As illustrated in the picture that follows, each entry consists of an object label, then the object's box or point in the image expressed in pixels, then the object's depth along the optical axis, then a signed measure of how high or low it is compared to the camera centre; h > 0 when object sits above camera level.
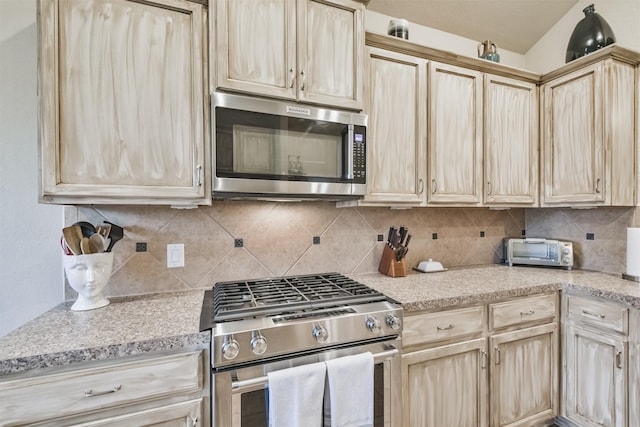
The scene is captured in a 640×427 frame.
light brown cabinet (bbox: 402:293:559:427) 1.48 -0.81
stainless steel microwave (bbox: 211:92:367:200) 1.43 +0.31
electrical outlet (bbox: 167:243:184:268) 1.67 -0.23
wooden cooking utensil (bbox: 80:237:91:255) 1.30 -0.14
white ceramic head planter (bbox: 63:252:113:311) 1.27 -0.26
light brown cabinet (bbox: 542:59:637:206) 1.92 +0.48
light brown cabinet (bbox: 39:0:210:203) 1.23 +0.48
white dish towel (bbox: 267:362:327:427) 1.14 -0.69
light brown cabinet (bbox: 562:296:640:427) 1.57 -0.84
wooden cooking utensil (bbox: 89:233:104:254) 1.34 -0.13
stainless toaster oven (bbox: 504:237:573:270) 2.17 -0.31
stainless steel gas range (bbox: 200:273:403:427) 1.12 -0.50
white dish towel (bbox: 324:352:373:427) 1.21 -0.72
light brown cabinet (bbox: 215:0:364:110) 1.45 +0.82
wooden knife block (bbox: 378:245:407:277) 1.98 -0.35
